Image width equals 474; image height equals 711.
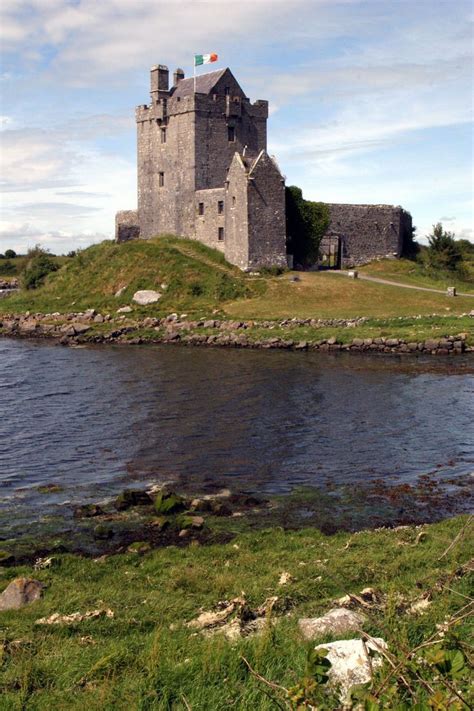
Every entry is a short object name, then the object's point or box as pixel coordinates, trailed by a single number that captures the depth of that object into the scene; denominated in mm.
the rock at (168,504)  16781
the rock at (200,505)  17094
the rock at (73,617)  10049
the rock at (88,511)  16703
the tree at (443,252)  64875
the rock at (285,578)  11422
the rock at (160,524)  15633
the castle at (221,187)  56812
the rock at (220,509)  16734
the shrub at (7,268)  99562
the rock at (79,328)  49500
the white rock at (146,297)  54688
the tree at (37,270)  64938
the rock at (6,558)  13758
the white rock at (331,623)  8406
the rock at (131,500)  17234
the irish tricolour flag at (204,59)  56406
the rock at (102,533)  15359
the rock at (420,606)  9045
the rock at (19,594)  11094
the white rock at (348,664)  6508
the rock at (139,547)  14305
